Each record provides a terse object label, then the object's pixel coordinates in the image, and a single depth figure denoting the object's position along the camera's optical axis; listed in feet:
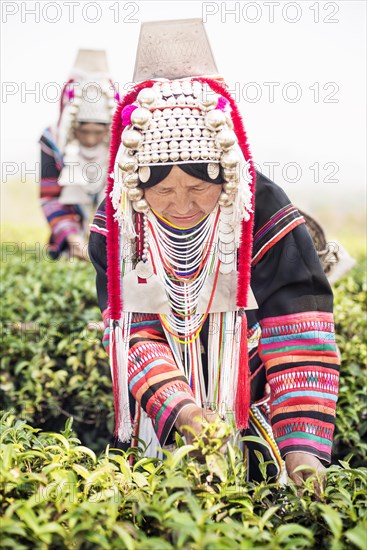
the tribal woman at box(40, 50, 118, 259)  19.12
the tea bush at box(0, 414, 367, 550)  4.77
